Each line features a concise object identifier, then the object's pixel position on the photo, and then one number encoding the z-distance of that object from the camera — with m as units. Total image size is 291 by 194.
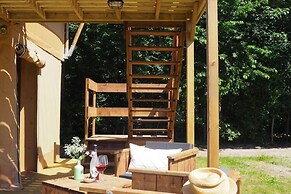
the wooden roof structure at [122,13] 5.21
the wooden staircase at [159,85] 5.99
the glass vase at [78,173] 3.75
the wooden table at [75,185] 3.30
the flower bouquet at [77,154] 3.75
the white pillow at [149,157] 4.56
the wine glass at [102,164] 3.69
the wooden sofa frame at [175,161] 3.91
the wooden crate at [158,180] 2.96
